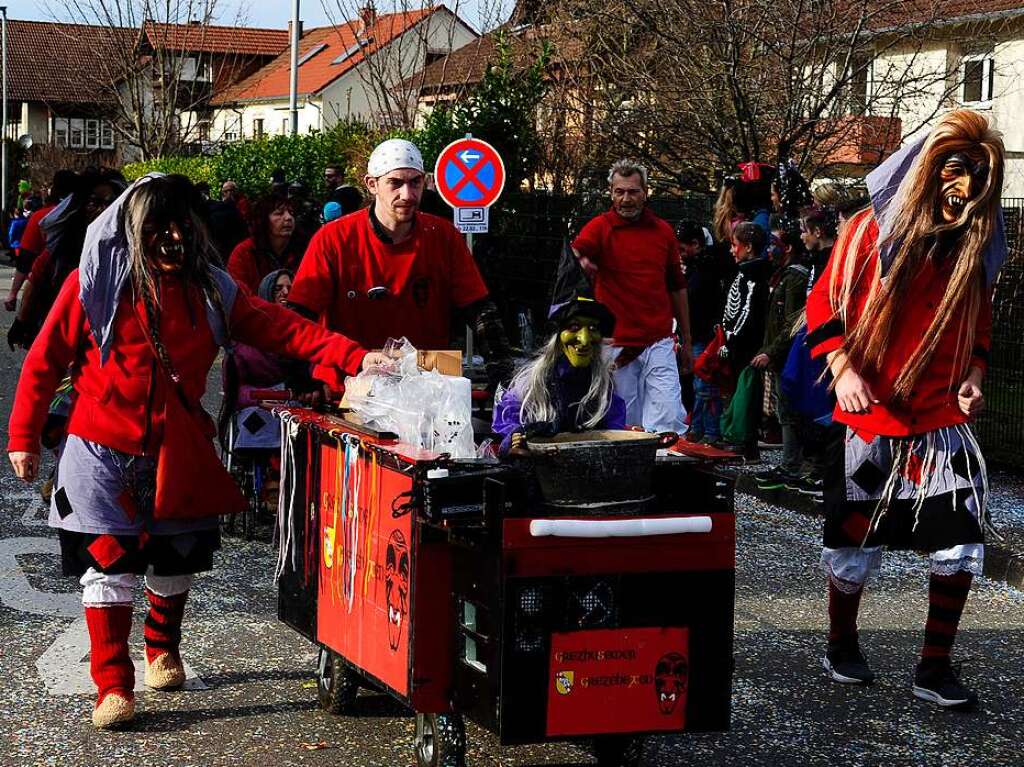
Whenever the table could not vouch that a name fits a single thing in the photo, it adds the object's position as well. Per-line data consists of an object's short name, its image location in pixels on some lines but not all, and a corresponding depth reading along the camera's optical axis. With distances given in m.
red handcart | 4.40
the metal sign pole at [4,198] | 52.47
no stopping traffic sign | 15.36
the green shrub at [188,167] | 35.75
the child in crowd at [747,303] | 10.82
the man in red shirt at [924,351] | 5.66
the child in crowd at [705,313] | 11.83
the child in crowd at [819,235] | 9.61
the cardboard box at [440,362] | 5.37
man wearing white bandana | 6.41
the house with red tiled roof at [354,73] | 27.14
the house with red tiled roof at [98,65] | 45.88
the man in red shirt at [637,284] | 9.78
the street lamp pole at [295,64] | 32.53
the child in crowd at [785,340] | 9.96
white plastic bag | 4.82
